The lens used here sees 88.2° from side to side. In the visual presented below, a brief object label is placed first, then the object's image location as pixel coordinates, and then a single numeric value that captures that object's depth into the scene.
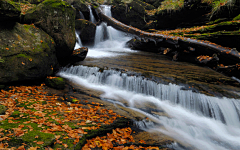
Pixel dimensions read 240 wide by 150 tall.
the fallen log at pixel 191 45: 7.48
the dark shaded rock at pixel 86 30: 13.79
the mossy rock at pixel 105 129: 2.63
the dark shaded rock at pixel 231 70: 6.96
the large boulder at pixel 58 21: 6.15
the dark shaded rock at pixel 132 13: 18.08
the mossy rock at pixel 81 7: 15.29
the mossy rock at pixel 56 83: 5.75
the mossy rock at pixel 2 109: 2.94
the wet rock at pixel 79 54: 8.37
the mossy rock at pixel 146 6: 19.22
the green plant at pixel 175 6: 13.39
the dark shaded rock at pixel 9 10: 4.40
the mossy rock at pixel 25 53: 4.77
